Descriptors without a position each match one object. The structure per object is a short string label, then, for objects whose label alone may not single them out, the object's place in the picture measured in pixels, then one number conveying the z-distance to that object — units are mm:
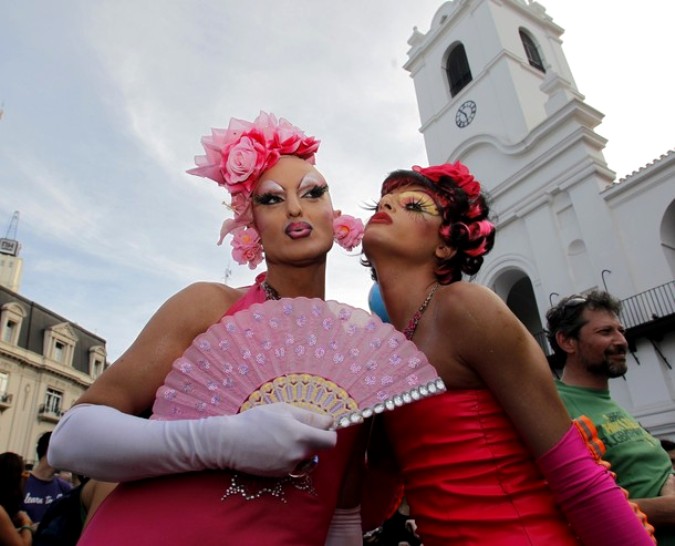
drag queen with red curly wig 1219
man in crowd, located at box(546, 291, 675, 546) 2066
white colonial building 10227
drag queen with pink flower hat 1084
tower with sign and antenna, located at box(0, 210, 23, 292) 33719
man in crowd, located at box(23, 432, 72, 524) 4156
